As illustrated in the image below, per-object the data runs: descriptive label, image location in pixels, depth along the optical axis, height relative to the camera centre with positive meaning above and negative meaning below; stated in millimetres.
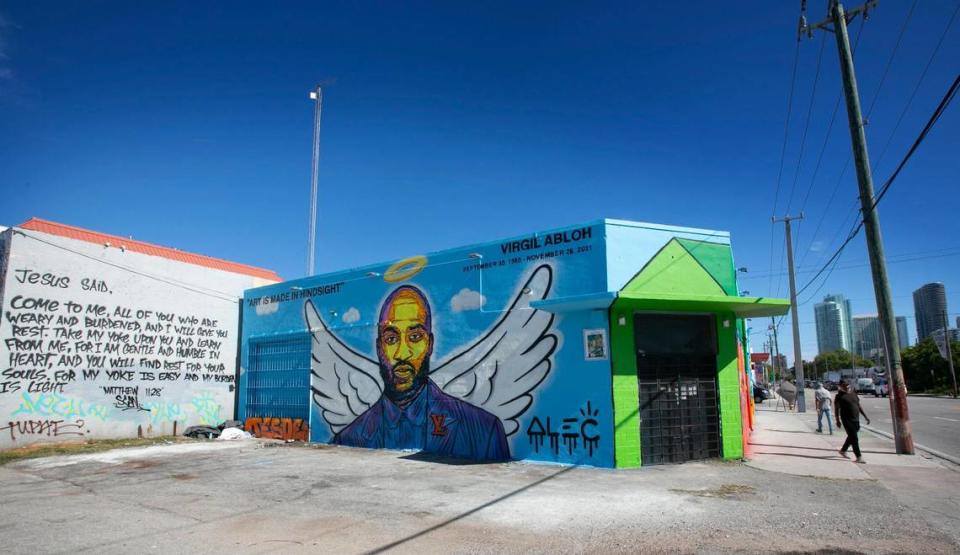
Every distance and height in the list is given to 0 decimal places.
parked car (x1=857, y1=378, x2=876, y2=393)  48094 -2214
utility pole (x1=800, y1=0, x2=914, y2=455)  12540 +3008
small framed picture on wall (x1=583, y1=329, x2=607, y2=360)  11602 +405
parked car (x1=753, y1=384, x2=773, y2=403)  38062 -2263
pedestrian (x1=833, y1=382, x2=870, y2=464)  11914 -1197
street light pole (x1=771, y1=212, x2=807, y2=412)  28603 +323
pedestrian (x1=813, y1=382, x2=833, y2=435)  17266 -1334
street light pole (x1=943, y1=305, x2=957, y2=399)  39550 +1786
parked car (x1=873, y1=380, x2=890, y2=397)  45325 -2375
